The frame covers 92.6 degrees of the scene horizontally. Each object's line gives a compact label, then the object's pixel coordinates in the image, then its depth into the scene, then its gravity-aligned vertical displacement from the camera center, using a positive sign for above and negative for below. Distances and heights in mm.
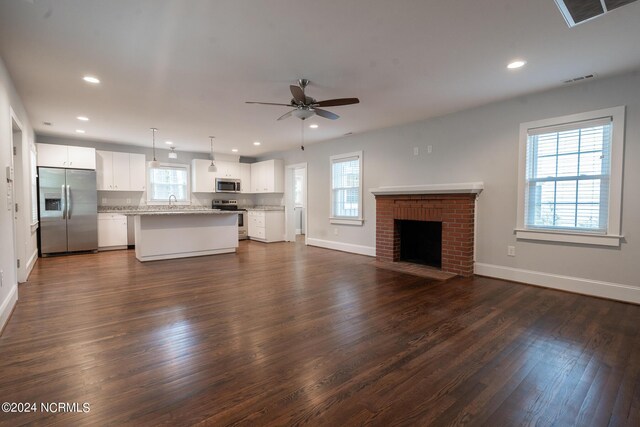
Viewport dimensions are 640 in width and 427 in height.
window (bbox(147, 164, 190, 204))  7845 +468
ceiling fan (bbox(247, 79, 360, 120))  3328 +1109
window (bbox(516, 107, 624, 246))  3404 +295
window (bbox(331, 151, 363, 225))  6309 +281
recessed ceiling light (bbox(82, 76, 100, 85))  3359 +1356
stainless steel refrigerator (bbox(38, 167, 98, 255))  5918 -194
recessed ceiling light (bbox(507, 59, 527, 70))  3006 +1388
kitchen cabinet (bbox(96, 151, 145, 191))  6941 +695
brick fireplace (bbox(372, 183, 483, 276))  4473 -205
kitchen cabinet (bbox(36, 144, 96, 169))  6023 +906
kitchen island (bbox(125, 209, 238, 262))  5535 -643
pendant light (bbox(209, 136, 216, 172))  6786 +740
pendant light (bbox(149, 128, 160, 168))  5848 +1355
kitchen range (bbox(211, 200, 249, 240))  8617 -253
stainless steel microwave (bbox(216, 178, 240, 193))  8445 +446
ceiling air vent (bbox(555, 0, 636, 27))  1989 +1314
